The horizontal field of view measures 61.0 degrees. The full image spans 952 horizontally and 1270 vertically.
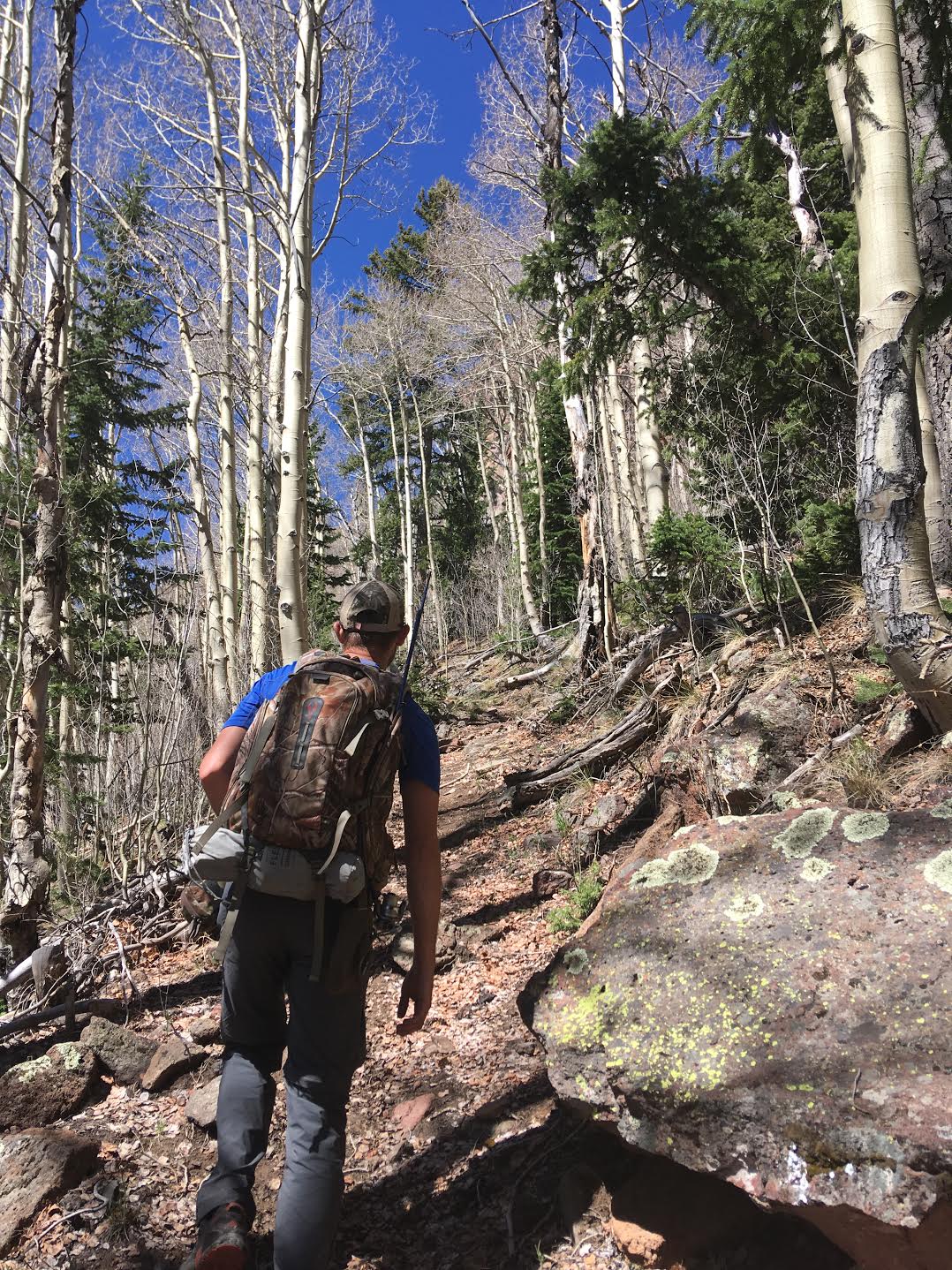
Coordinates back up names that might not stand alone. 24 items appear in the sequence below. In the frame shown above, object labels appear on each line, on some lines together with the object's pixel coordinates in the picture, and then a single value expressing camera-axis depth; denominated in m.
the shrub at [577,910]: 4.39
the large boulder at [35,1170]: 2.53
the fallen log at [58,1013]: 3.84
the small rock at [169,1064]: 3.37
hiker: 2.02
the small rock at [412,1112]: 3.00
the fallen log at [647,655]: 7.64
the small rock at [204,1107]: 3.04
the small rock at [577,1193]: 2.35
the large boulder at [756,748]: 4.45
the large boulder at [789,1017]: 1.81
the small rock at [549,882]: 5.04
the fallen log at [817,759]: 4.07
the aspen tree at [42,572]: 4.41
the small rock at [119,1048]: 3.46
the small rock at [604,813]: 5.50
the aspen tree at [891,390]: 3.82
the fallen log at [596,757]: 6.56
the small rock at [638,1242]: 2.15
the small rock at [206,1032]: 3.73
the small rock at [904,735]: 4.02
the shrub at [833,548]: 7.11
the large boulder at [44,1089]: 3.11
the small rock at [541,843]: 5.79
